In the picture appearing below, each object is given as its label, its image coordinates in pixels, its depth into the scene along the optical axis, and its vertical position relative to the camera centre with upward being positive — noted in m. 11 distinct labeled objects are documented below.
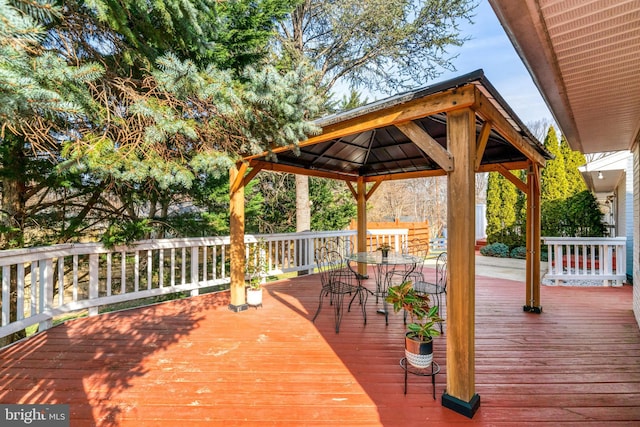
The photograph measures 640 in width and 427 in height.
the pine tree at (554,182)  9.59 +1.09
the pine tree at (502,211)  10.77 +0.17
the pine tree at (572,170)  9.88 +1.53
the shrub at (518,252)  9.95 -1.23
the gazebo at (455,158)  2.20 +0.70
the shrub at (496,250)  10.35 -1.22
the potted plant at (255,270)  4.59 -0.86
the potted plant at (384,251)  4.61 -0.54
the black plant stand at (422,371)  2.34 -1.38
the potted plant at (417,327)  2.38 -0.90
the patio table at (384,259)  4.28 -0.66
